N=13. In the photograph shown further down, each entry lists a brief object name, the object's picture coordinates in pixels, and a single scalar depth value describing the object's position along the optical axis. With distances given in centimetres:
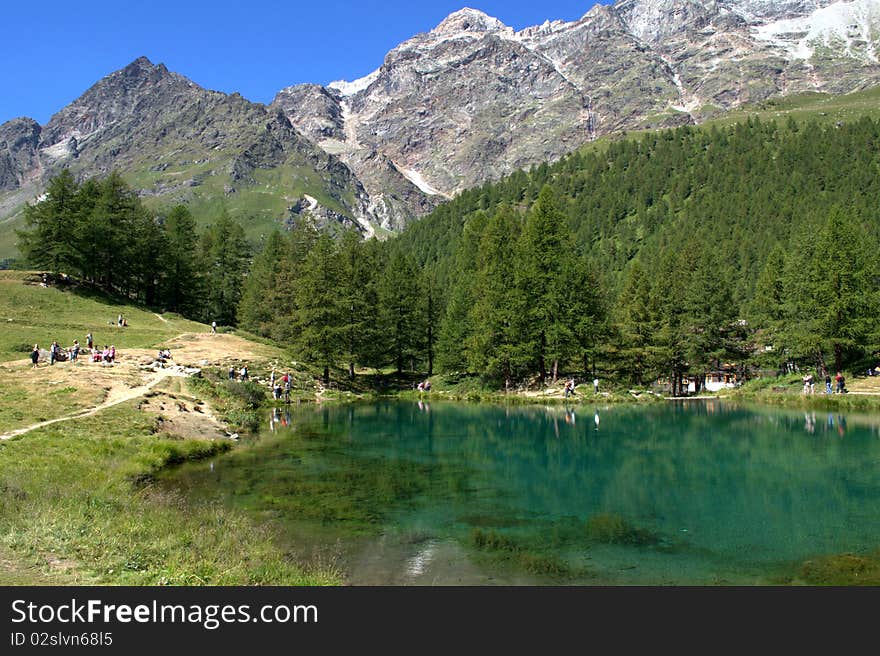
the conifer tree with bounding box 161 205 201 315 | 9119
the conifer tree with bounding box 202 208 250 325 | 10131
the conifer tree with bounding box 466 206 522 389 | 6638
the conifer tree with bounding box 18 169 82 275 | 7538
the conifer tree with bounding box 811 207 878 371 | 5912
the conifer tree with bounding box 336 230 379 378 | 7312
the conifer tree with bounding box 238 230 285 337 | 9094
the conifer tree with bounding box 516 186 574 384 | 6488
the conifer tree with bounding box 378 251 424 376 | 7919
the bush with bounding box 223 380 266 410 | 4869
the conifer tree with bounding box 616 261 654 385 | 7025
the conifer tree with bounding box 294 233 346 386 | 7044
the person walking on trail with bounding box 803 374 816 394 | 5607
